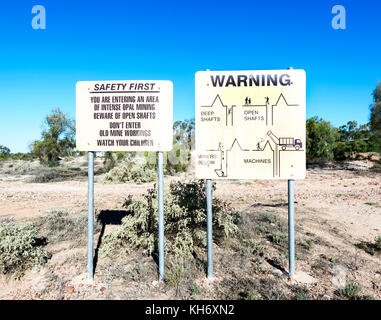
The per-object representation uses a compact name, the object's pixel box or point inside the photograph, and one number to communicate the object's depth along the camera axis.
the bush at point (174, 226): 4.14
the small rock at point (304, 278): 3.43
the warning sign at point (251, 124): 3.42
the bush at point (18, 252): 3.60
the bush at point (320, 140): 20.05
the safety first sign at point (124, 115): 3.42
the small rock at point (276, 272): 3.60
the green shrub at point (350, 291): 3.08
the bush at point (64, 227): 4.85
